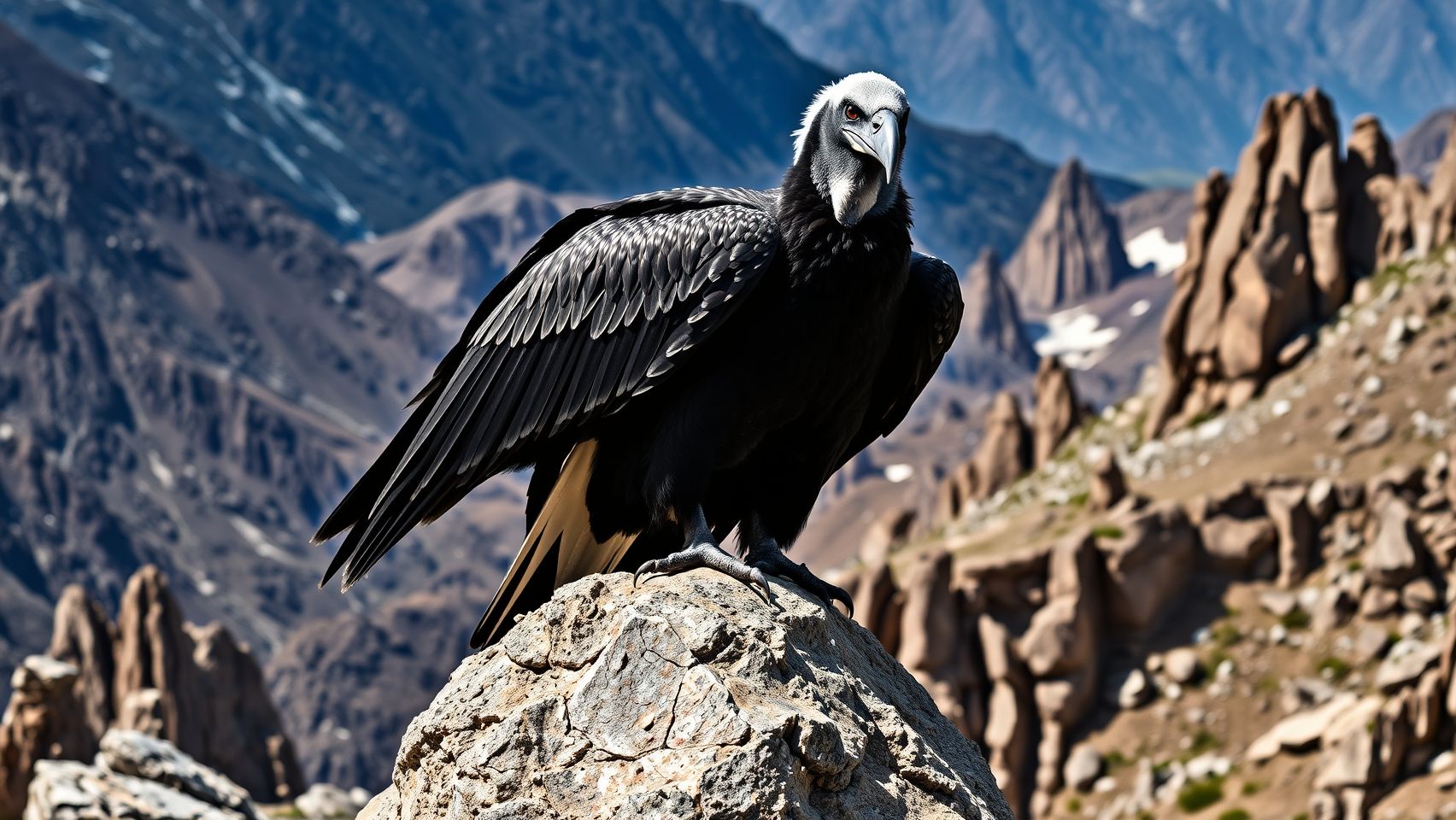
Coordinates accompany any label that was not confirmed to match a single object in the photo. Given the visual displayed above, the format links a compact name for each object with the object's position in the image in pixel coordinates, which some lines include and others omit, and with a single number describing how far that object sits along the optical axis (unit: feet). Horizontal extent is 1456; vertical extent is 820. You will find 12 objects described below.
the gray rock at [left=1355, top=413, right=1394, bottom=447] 183.11
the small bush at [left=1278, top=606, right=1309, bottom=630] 166.30
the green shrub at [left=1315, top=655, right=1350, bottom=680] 156.04
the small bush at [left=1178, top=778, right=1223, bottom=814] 148.25
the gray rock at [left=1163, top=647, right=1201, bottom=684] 166.71
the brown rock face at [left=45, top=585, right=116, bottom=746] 257.14
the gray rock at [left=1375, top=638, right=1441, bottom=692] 141.90
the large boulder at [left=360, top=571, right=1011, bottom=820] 24.80
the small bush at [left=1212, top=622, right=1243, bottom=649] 167.84
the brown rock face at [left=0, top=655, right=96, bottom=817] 141.28
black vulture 30.25
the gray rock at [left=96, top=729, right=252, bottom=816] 56.95
